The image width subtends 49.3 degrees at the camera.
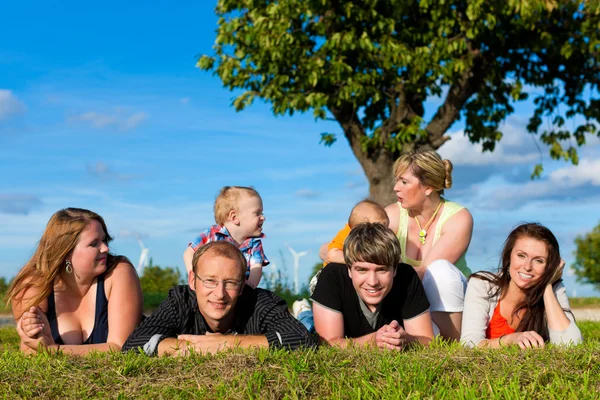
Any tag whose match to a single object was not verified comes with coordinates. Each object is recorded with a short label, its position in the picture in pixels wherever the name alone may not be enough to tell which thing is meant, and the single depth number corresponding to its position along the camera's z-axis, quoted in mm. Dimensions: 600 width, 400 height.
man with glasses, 4730
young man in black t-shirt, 4883
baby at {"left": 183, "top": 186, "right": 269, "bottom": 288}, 6629
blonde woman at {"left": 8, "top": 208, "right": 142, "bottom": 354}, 5180
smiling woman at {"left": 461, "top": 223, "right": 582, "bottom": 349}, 5359
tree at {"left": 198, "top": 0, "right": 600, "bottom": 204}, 14477
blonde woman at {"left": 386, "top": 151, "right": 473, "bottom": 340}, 6176
